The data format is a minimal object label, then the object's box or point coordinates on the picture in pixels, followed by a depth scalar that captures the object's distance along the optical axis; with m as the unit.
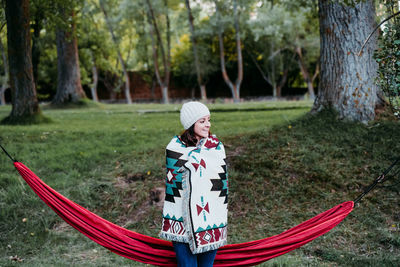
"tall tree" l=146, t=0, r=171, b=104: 24.79
